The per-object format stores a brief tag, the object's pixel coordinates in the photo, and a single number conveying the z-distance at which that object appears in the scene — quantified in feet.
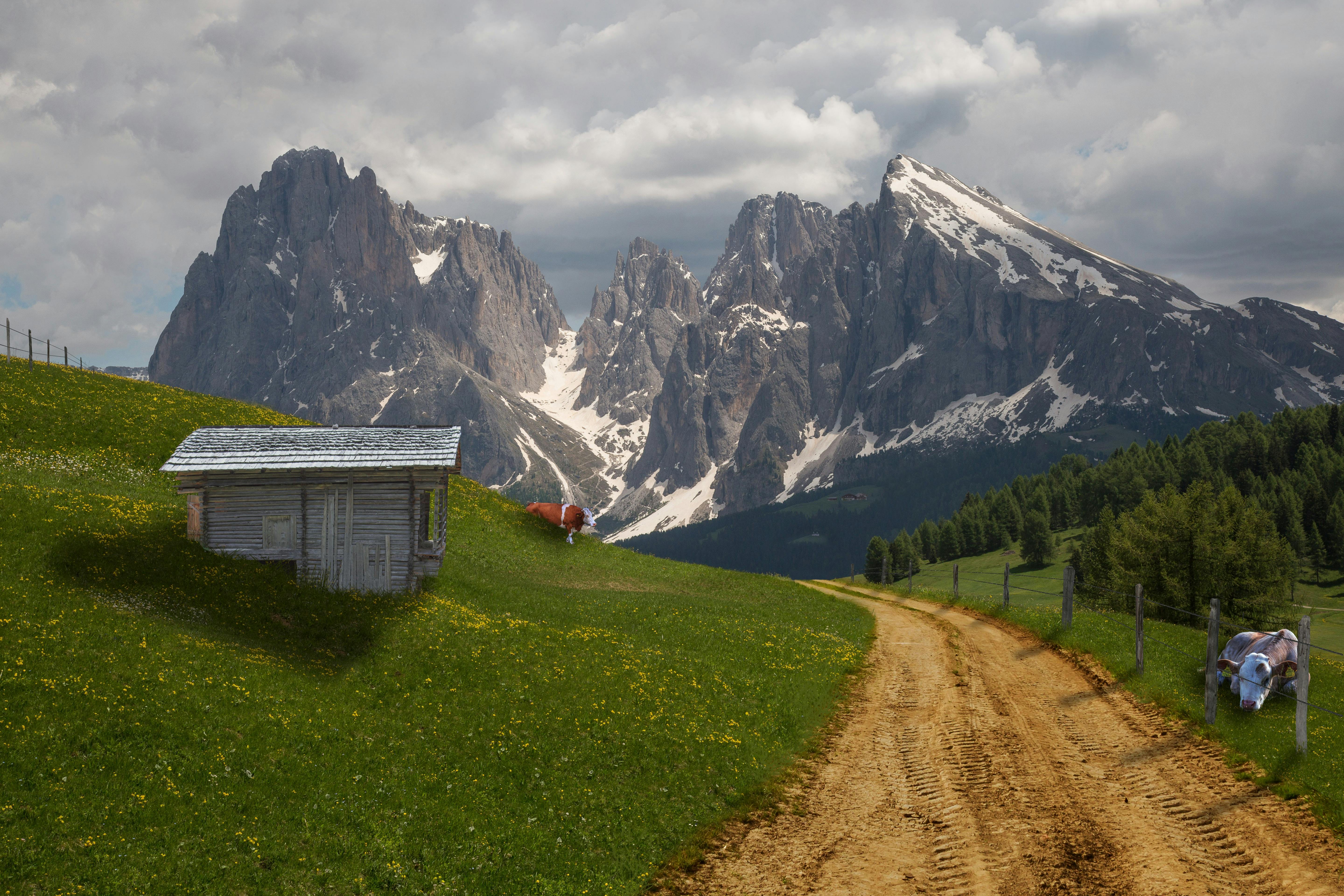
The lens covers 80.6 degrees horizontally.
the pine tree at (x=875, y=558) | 469.57
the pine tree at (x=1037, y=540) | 511.40
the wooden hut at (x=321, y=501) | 106.83
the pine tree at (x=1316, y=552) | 417.08
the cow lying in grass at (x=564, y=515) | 194.70
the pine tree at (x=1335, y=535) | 411.75
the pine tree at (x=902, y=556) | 512.22
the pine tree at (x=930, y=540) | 623.36
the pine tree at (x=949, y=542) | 606.14
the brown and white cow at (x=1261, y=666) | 78.18
